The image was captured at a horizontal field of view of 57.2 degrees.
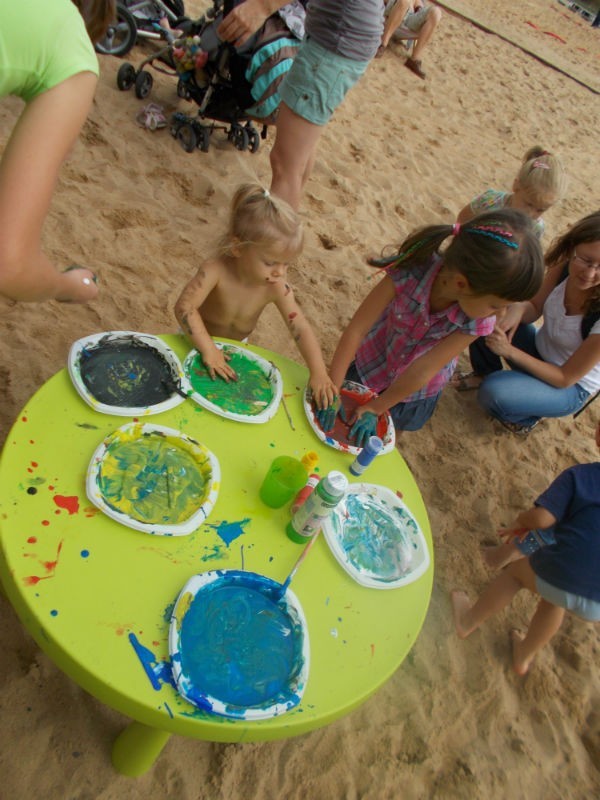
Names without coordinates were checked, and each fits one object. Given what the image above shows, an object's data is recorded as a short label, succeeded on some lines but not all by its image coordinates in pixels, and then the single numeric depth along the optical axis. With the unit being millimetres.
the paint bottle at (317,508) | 1194
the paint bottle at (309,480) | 1335
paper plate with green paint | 1498
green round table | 995
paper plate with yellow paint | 1197
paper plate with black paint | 1383
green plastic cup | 1311
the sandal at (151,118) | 3182
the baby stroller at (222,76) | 2686
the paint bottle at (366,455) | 1437
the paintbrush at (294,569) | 1166
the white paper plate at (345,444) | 1557
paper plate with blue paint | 1020
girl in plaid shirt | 1581
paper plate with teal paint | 1315
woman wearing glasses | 2354
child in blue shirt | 1602
